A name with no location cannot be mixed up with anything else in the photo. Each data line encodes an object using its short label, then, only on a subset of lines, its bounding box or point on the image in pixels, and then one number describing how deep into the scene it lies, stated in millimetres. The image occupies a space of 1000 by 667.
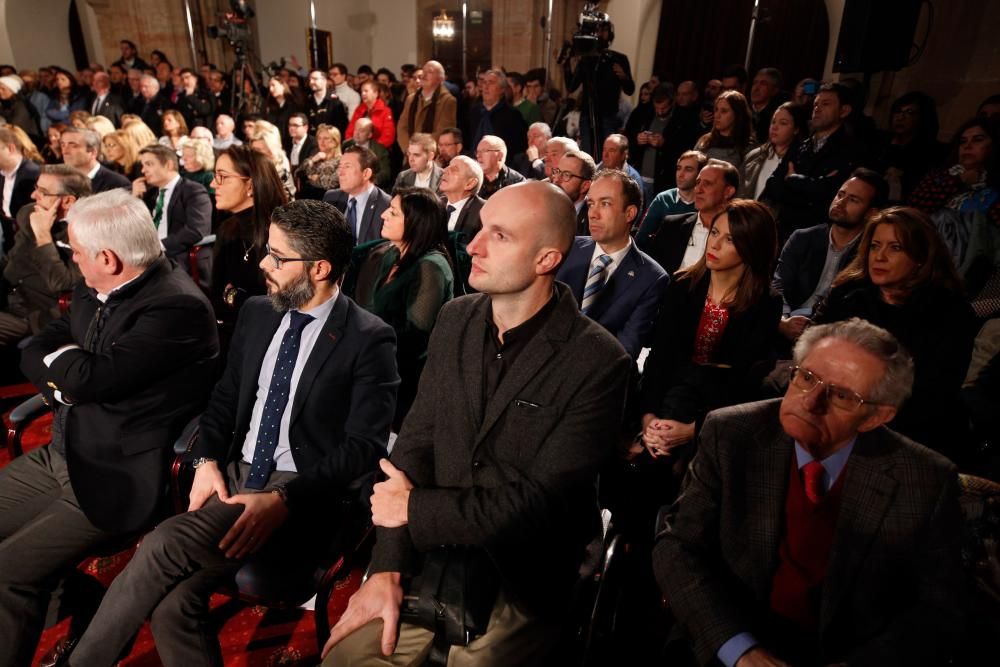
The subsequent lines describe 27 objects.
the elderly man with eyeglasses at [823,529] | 1254
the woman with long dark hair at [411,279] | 2711
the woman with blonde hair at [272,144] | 5226
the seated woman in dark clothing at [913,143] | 4020
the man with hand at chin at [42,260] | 3004
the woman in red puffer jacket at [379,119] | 6656
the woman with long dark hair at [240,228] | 3217
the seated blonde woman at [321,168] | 5215
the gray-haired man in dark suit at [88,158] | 4246
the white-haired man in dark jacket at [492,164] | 4570
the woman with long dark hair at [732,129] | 4273
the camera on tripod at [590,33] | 5281
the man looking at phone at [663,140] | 5520
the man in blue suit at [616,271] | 2598
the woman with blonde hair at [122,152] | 5496
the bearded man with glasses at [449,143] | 5266
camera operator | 5332
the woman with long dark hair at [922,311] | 2066
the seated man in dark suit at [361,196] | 3965
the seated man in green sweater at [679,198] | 3773
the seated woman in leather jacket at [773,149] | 3936
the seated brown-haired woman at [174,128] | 6324
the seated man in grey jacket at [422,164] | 4684
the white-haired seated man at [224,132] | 6441
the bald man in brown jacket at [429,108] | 6312
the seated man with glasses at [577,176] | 3783
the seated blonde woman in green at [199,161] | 4688
